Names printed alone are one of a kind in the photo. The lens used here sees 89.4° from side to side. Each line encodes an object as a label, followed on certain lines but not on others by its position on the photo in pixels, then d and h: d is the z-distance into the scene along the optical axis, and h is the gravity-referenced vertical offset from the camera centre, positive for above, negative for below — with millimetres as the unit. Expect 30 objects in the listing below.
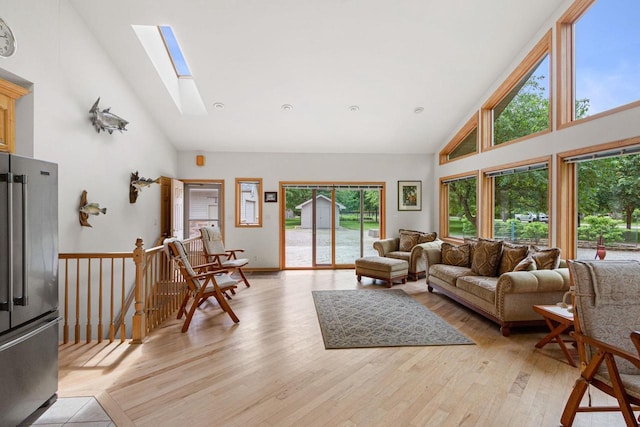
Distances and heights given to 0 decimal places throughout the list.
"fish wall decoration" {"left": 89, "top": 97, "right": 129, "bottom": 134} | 3686 +1102
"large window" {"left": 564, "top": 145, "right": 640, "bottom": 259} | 3199 +133
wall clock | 2500 +1357
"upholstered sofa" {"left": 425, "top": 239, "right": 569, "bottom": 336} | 3352 -770
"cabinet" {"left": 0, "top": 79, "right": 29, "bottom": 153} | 2619 +837
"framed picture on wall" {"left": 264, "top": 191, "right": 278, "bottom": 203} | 6773 +376
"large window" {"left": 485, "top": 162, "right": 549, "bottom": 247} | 4219 +165
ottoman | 5465 -937
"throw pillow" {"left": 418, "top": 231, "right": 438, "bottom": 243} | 6195 -435
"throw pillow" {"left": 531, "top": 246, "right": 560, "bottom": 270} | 3539 -488
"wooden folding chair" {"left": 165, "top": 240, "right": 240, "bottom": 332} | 3566 -769
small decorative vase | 3285 -354
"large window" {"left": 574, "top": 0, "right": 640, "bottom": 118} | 3158 +1679
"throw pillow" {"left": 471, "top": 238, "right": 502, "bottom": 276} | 4207 -571
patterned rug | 3214 -1238
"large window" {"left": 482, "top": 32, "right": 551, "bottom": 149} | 4148 +1617
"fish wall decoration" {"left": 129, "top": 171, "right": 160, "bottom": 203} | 4539 +399
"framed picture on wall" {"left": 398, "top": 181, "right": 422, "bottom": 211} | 7008 +423
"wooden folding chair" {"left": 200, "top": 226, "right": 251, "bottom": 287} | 5073 -569
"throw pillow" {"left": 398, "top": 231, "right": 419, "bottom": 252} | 6328 -518
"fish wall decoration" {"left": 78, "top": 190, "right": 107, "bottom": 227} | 3473 +45
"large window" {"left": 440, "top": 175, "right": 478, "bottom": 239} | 5688 +170
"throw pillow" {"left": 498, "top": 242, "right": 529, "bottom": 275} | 3951 -508
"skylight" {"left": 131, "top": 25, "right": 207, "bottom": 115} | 4043 +2091
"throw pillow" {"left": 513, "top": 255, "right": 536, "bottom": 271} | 3609 -566
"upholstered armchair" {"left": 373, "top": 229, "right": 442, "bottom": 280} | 5769 -629
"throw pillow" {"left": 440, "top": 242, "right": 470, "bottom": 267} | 4785 -609
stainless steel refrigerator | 1876 -459
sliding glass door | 6918 -148
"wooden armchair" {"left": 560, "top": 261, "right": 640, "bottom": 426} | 1894 -634
